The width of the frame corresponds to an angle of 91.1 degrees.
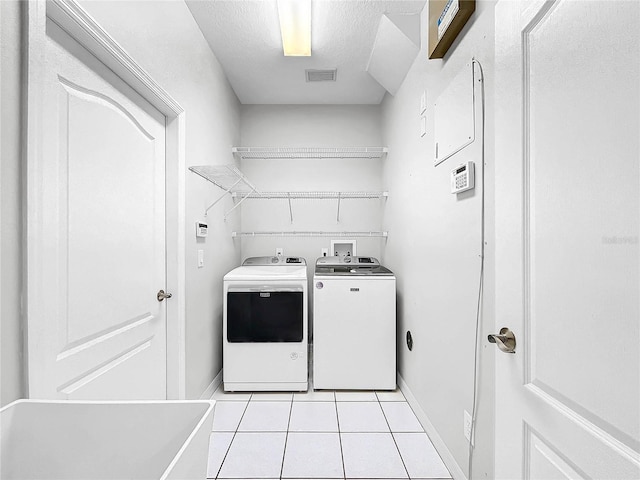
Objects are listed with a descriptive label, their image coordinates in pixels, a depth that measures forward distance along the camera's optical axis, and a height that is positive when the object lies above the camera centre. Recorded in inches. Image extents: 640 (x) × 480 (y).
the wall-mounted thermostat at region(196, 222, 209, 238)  80.3 +2.9
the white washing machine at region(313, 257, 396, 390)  95.7 -29.8
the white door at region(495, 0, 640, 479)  21.4 +0.3
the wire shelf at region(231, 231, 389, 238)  120.0 +2.5
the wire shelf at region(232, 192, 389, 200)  120.5 +18.1
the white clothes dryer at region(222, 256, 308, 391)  94.7 -28.0
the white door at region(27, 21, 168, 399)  33.8 +0.6
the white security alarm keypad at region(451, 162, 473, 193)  52.1 +11.0
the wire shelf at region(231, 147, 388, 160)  116.0 +34.3
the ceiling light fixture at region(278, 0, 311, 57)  71.5 +53.6
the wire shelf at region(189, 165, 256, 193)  76.7 +17.7
